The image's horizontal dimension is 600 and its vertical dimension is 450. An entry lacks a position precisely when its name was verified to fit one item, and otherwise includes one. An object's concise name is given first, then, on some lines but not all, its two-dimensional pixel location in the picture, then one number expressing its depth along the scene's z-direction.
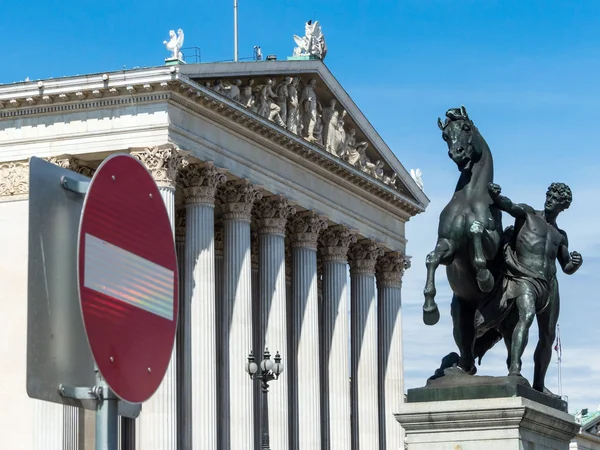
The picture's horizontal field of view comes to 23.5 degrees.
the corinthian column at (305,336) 66.69
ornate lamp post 49.66
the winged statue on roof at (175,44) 59.28
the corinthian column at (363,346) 74.19
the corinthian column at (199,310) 56.94
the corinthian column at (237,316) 60.25
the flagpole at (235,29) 68.06
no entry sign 4.84
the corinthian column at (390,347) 77.00
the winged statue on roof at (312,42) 70.62
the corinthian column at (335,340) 70.12
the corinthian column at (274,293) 63.44
